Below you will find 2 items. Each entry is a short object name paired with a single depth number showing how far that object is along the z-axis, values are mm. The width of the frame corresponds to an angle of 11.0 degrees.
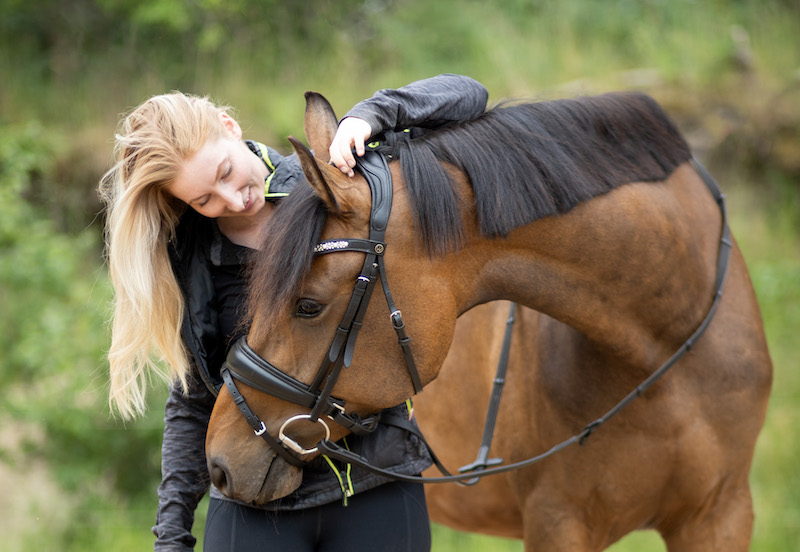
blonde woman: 6942
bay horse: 6854
